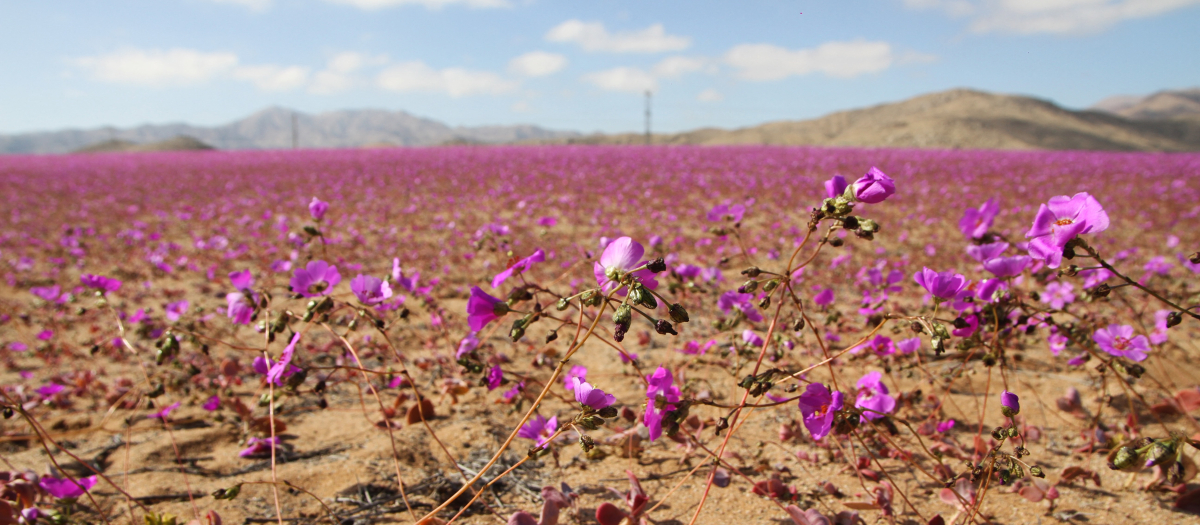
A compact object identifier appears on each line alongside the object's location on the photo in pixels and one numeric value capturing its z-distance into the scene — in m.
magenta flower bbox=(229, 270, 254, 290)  0.82
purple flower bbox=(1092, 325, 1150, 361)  0.78
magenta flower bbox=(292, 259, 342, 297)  0.72
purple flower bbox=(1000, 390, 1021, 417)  0.62
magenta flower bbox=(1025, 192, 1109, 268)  0.62
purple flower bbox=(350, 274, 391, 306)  0.73
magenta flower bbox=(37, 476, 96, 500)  0.76
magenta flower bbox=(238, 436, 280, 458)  0.89
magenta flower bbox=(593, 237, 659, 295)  0.61
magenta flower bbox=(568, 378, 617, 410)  0.62
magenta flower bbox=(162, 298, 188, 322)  1.01
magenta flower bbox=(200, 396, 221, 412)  0.97
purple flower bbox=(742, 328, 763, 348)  0.86
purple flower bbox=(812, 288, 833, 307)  0.90
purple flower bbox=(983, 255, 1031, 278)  0.70
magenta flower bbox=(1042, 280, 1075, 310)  1.00
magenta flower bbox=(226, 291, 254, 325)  0.76
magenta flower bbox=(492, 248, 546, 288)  0.66
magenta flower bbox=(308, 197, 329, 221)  0.83
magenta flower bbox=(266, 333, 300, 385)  0.69
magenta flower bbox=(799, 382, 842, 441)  0.64
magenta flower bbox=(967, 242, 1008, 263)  0.76
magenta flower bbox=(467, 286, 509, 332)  0.63
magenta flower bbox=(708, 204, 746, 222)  0.89
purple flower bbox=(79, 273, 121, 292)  0.84
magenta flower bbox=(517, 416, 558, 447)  0.79
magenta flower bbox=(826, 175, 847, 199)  0.67
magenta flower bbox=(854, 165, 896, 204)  0.63
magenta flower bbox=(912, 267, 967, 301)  0.65
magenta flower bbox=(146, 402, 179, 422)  0.95
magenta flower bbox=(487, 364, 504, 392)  0.79
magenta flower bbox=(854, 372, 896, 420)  0.76
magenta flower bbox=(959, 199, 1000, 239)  0.77
